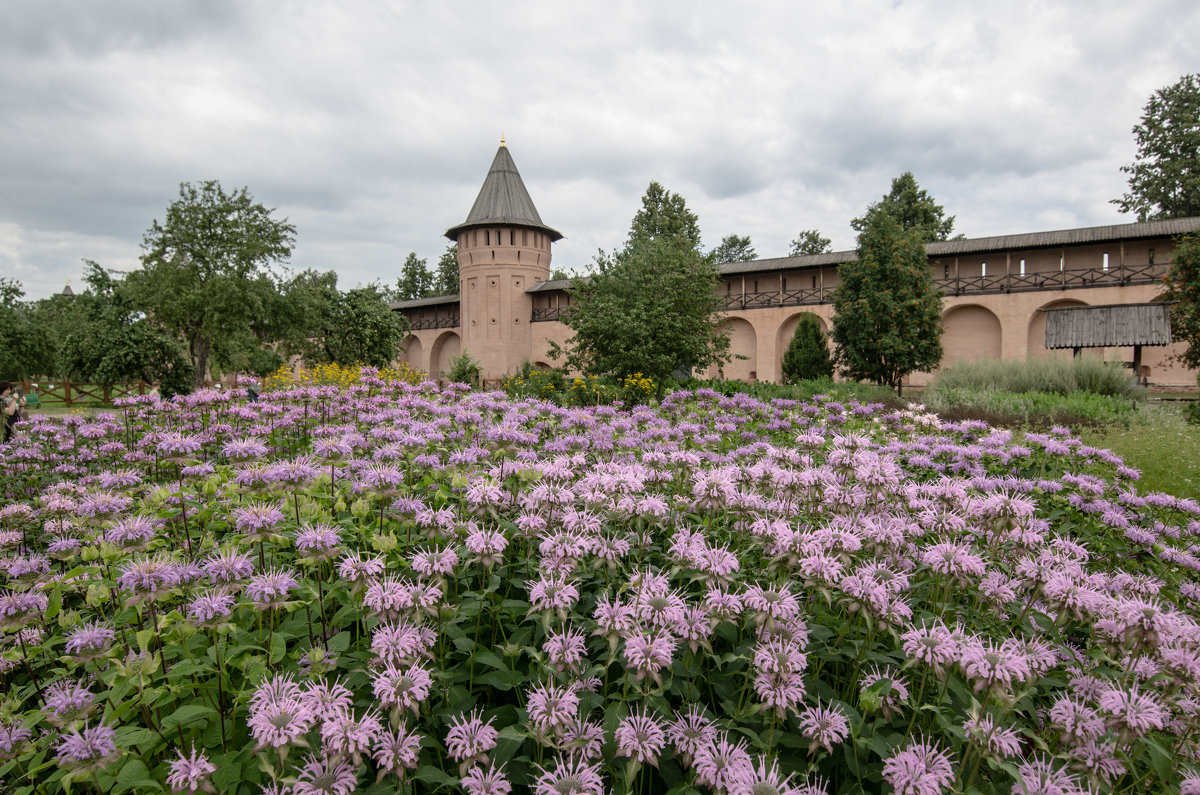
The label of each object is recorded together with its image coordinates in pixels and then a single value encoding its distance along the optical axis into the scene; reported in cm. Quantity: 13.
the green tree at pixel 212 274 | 2481
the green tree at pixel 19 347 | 3553
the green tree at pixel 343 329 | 2830
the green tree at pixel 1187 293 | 1806
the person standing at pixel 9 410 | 750
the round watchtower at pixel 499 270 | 3434
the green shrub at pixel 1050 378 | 1636
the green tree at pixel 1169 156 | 3183
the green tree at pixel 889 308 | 2025
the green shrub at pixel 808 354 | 2302
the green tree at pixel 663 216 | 3912
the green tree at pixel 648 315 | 1670
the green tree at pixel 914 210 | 3500
